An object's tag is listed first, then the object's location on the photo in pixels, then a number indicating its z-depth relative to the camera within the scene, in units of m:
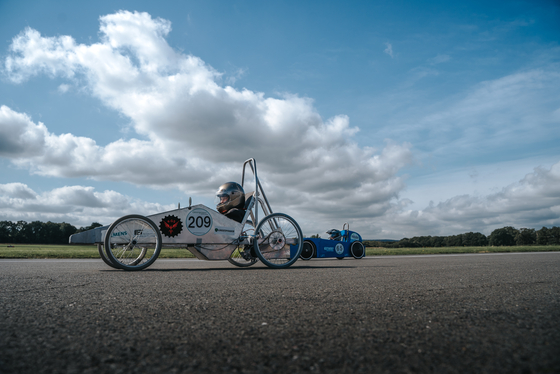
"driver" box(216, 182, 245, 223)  8.66
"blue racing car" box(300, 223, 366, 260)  13.65
